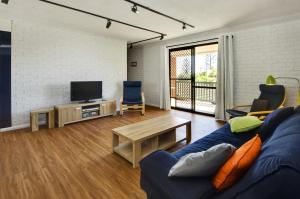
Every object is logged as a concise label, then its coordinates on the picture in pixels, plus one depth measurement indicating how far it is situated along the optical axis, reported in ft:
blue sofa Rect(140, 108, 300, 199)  2.35
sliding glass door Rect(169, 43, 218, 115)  17.37
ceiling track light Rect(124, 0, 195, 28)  9.18
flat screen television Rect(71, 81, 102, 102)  14.11
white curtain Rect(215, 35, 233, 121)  13.61
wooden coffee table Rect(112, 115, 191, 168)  7.50
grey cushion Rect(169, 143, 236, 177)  3.17
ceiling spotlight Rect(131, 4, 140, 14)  9.20
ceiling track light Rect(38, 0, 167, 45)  9.34
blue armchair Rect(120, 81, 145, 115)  16.66
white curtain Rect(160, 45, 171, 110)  18.80
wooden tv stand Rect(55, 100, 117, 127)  13.06
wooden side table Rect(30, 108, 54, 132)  11.97
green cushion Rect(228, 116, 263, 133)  6.77
